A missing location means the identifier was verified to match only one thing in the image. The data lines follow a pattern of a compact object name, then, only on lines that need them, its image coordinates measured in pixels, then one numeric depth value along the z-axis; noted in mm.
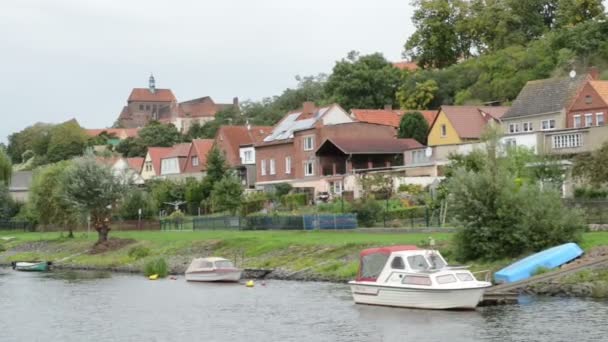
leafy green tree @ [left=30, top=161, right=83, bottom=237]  91375
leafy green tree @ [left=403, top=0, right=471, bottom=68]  139250
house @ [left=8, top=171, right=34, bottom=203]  143500
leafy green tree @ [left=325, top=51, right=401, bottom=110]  130500
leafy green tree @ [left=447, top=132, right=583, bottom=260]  48719
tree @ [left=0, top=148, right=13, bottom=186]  114875
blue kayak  45281
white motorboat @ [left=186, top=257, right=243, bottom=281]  58375
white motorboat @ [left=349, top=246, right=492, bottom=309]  40281
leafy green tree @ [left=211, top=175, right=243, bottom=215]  90375
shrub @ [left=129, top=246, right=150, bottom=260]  73075
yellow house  96125
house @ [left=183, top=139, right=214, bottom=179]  127812
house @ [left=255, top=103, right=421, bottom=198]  99438
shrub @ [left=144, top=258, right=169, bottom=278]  63812
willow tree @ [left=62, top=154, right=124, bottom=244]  82625
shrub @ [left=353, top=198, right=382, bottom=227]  72250
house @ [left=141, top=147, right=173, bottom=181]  143250
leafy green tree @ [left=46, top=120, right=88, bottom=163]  180500
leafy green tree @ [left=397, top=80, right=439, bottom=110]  127188
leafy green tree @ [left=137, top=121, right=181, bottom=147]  180375
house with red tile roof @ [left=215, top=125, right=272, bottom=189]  118562
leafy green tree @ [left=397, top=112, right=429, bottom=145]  107625
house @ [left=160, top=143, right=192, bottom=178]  135000
